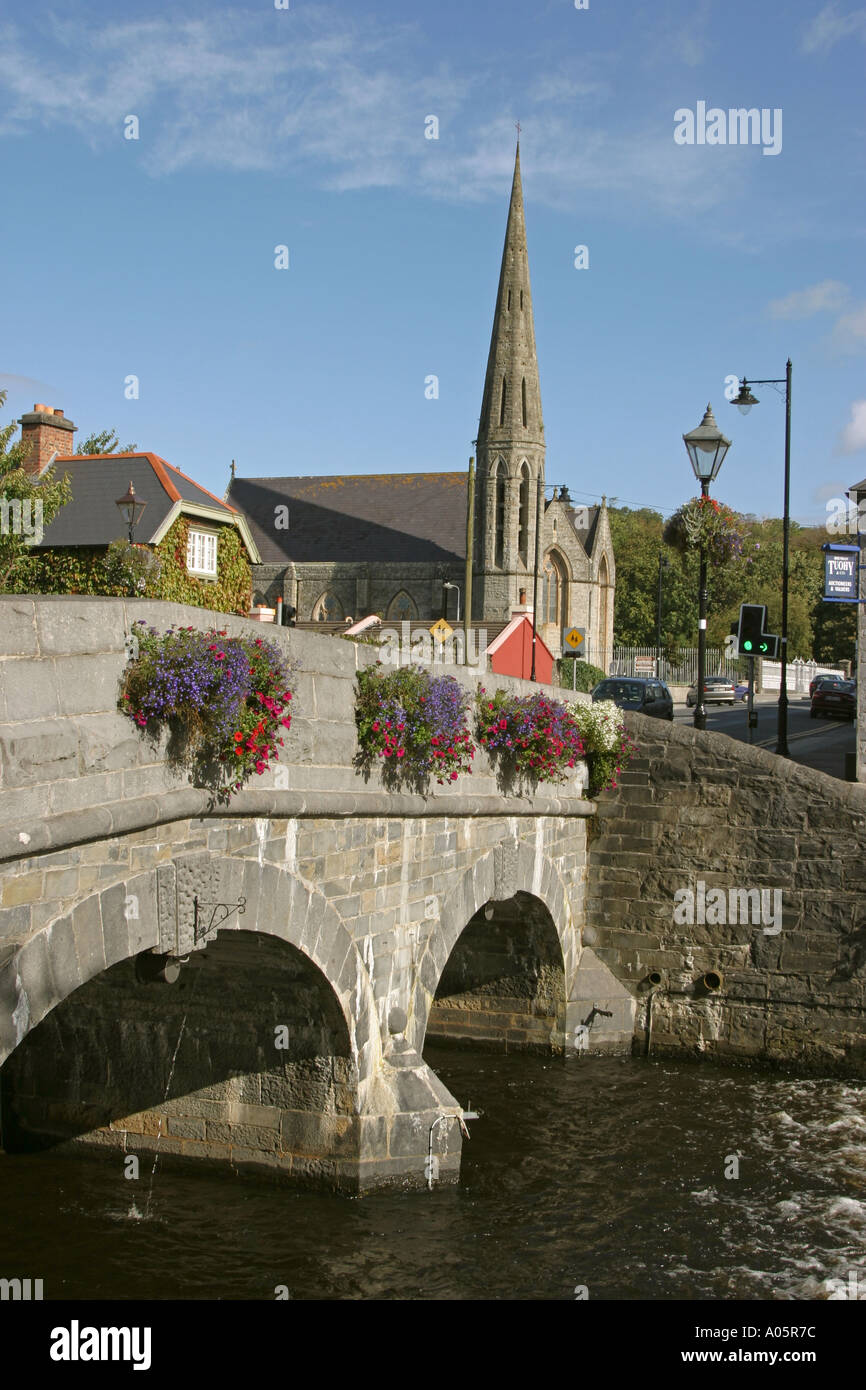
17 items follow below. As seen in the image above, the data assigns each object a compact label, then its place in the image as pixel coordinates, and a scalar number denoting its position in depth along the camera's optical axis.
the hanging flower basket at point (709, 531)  15.55
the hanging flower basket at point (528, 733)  11.77
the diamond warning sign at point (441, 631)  24.53
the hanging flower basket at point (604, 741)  14.91
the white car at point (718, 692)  43.84
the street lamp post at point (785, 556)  17.64
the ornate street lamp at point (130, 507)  15.17
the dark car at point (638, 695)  27.55
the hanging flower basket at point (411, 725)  9.19
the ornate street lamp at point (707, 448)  14.10
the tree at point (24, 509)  17.94
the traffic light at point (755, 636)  16.02
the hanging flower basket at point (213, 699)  6.51
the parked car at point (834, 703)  36.22
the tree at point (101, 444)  42.70
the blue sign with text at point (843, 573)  18.06
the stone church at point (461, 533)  52.53
